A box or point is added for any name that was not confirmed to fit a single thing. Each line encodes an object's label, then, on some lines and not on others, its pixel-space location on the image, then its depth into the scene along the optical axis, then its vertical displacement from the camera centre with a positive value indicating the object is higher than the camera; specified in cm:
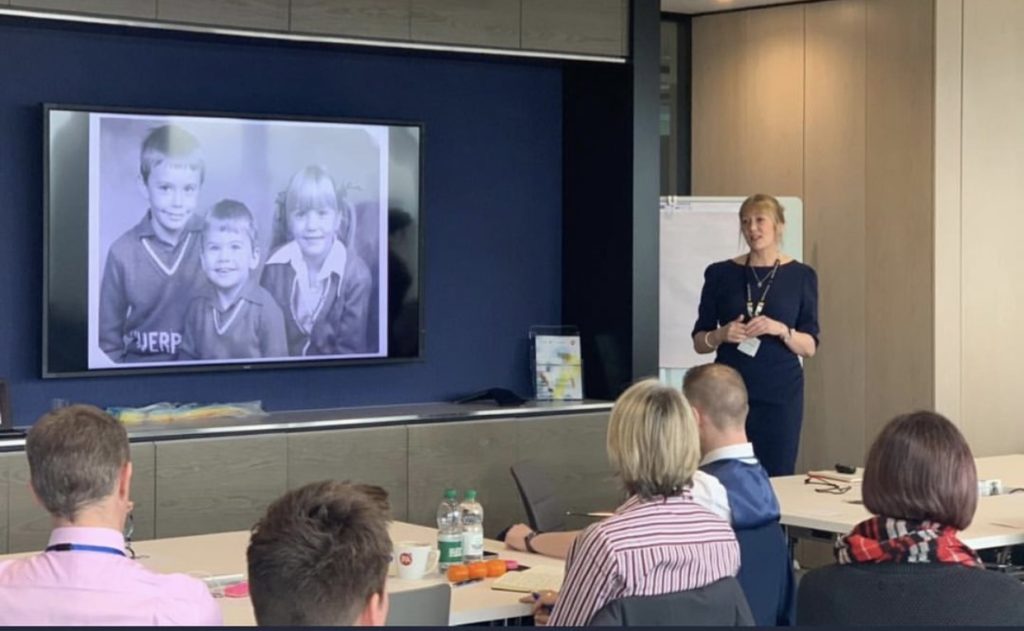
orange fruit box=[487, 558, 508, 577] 419 -65
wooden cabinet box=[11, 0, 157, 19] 633 +122
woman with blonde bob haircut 342 -46
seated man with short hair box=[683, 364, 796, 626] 420 -45
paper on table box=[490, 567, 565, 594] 401 -66
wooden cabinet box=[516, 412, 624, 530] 761 -66
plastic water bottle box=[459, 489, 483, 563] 437 -61
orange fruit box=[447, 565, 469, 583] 412 -66
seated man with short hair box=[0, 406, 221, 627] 292 -45
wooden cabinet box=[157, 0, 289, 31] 668 +126
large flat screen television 676 +32
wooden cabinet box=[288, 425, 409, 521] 693 -62
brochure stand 807 -26
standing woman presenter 704 -9
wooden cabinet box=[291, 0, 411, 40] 702 +130
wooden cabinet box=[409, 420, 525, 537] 729 -69
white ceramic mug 417 -63
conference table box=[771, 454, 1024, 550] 481 -61
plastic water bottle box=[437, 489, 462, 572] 433 -59
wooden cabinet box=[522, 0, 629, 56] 773 +140
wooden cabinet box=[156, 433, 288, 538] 657 -69
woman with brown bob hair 330 -49
